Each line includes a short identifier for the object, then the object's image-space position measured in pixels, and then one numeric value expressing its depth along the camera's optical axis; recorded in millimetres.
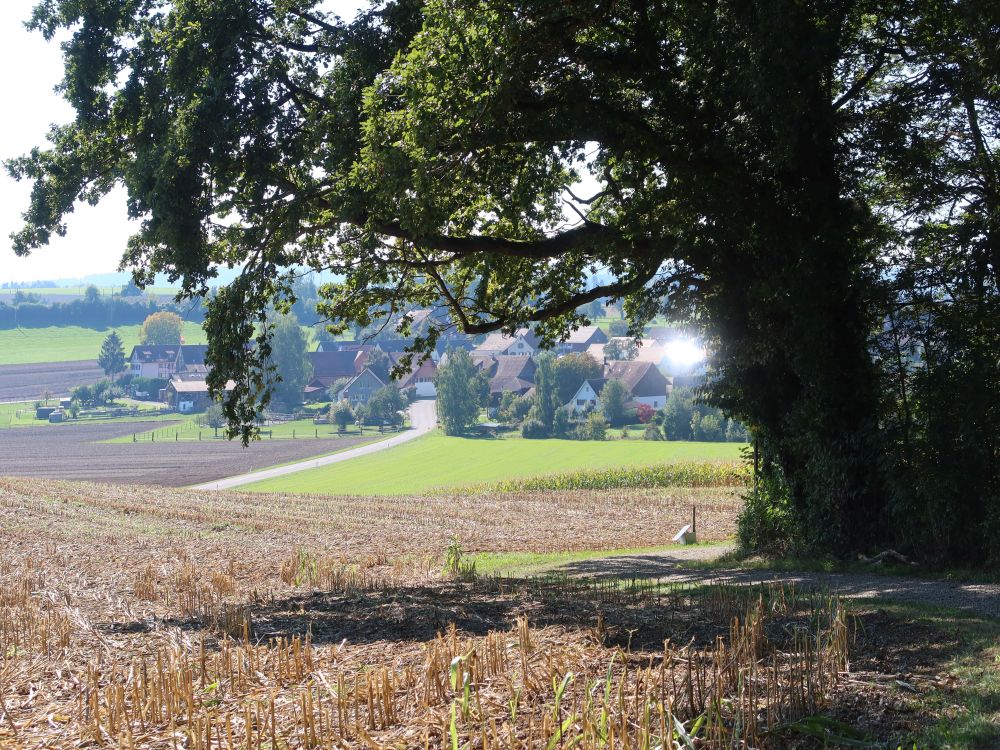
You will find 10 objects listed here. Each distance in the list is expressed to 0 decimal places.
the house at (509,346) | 147875
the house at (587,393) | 107869
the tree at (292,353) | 129750
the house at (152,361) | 148375
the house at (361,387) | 124375
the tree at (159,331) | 166750
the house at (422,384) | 132375
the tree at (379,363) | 134500
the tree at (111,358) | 144875
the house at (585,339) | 146875
